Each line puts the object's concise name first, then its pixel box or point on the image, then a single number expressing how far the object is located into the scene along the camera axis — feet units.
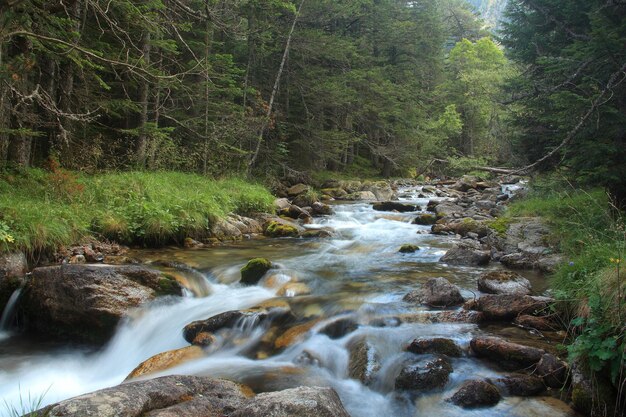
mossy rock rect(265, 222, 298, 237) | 39.93
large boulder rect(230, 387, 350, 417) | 10.21
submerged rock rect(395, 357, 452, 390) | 14.16
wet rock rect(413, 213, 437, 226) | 46.47
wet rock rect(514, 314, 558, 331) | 16.94
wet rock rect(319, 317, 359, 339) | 18.31
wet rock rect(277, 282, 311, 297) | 23.37
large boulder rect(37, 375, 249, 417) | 10.03
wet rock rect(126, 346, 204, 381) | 15.97
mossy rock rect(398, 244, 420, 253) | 33.94
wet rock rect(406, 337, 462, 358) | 15.71
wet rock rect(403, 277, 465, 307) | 20.44
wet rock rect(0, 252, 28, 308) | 20.58
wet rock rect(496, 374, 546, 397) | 13.23
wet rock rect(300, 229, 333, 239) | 39.83
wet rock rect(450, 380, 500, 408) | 13.04
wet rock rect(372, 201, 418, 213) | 55.62
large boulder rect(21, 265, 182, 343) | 19.07
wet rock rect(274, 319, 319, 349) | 17.92
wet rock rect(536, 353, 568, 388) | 13.39
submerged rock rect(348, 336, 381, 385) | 15.39
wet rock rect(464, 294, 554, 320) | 17.98
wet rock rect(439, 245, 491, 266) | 29.22
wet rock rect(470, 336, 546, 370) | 14.44
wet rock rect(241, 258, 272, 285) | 25.41
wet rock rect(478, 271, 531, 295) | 21.13
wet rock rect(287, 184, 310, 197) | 61.00
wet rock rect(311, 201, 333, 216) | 52.16
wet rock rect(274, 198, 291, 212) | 50.49
